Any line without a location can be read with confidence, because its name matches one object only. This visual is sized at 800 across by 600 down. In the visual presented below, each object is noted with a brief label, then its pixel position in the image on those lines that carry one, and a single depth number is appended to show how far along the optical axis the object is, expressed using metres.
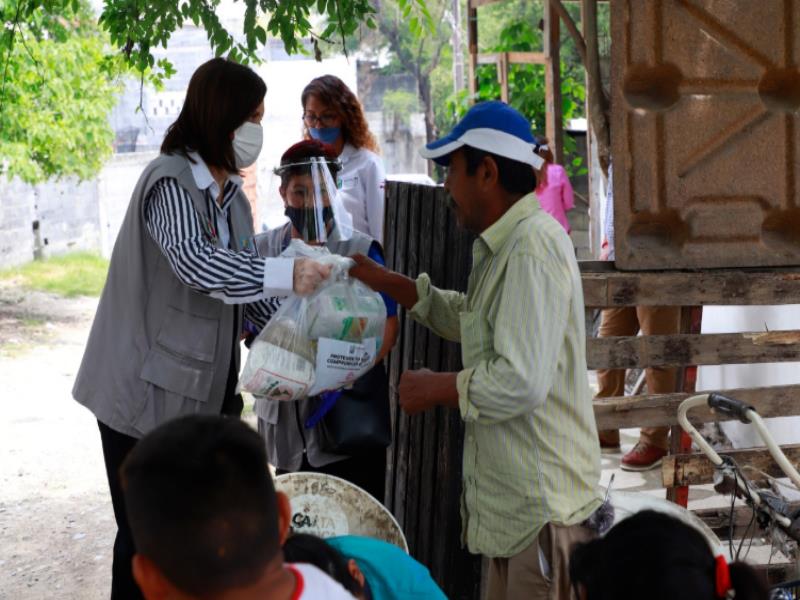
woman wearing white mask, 3.14
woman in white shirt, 5.28
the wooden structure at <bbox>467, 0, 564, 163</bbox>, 9.30
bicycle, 2.85
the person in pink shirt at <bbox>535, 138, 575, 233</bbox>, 8.00
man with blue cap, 2.51
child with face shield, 3.47
